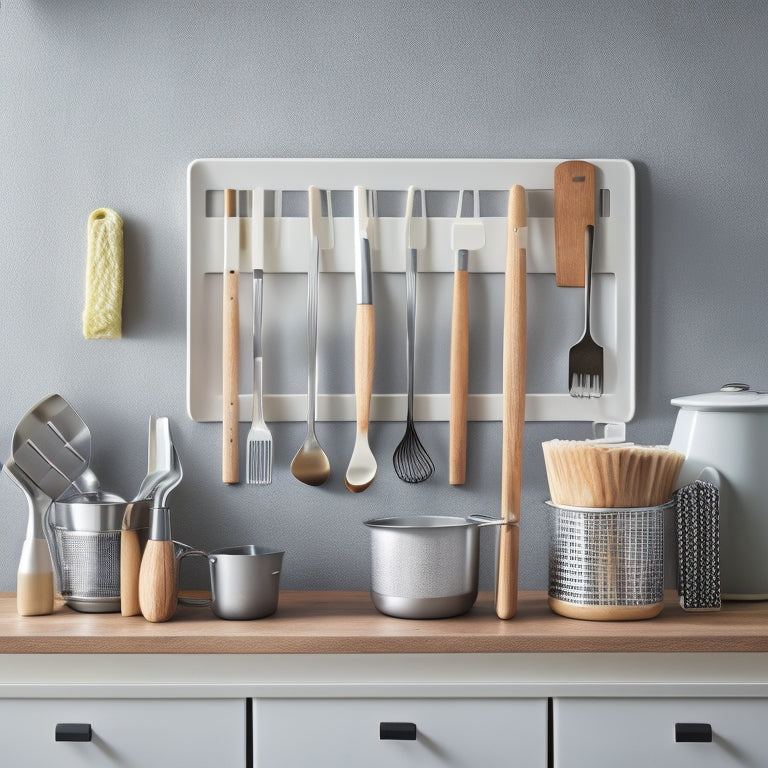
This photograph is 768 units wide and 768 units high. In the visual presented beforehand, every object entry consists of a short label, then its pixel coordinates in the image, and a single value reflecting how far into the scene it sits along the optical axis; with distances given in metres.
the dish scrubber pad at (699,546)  1.35
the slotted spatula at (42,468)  1.32
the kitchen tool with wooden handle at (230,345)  1.52
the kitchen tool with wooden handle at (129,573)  1.31
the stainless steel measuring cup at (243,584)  1.27
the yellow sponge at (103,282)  1.51
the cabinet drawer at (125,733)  1.19
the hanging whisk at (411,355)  1.53
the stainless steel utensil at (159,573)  1.27
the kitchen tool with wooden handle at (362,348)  1.50
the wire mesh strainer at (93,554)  1.34
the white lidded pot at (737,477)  1.41
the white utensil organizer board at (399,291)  1.55
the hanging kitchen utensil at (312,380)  1.53
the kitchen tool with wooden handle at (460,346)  1.52
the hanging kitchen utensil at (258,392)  1.52
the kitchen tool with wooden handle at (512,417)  1.29
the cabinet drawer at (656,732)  1.19
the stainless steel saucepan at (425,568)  1.27
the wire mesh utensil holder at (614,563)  1.27
